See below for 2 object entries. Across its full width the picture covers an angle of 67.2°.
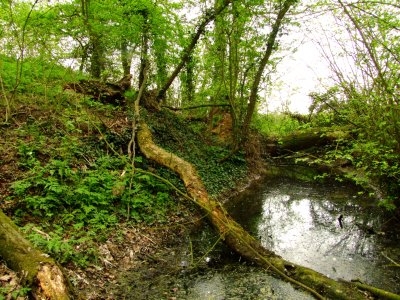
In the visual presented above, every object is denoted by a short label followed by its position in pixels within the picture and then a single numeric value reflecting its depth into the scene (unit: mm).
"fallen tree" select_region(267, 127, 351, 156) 15438
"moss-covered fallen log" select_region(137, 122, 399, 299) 4465
